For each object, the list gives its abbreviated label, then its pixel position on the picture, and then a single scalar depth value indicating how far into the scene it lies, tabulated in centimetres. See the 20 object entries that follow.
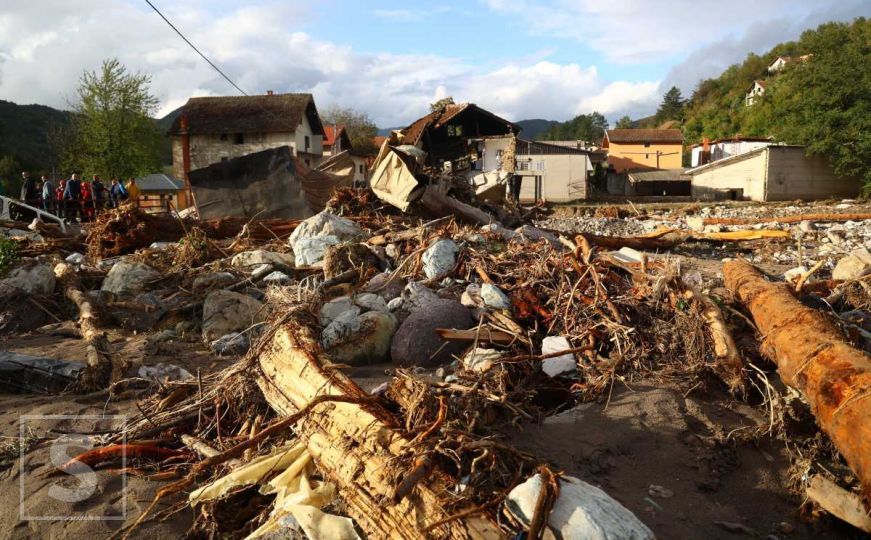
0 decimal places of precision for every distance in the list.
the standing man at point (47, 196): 1412
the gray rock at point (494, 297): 486
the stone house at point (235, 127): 3375
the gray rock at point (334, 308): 499
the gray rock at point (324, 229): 757
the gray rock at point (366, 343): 459
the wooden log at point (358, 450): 205
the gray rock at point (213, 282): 664
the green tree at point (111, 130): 3164
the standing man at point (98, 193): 1468
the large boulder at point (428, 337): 441
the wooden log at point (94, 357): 421
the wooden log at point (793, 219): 1512
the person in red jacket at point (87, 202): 1417
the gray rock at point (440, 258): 598
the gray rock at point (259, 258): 714
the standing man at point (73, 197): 1445
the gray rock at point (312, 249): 705
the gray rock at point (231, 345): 508
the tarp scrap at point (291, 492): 225
